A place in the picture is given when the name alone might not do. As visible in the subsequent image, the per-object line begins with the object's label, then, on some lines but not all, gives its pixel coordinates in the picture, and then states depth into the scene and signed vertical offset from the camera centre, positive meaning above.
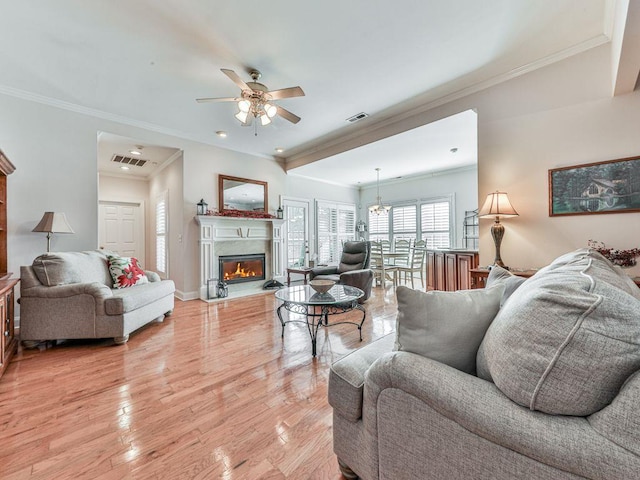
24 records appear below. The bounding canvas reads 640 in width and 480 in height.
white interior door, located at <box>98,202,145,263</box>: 6.16 +0.26
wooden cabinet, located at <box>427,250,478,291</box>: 4.16 -0.50
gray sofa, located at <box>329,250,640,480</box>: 0.67 -0.46
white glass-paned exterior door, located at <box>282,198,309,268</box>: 6.44 +0.17
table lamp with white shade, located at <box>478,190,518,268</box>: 2.92 +0.27
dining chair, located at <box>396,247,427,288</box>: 5.73 -0.62
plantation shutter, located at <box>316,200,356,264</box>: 7.30 +0.29
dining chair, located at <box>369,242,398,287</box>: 5.64 -0.60
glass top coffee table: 2.53 -0.58
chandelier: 6.64 +0.69
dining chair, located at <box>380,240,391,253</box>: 7.60 -0.26
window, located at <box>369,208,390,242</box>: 7.94 +0.31
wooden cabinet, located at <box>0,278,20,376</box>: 2.20 -0.74
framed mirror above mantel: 5.19 +0.87
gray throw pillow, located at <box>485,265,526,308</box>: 1.30 -0.22
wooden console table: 2.99 -0.44
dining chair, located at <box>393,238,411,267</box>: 6.69 -0.24
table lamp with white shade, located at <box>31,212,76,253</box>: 3.24 +0.19
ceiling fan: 2.79 +1.45
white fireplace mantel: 4.84 +0.03
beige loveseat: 2.67 -0.65
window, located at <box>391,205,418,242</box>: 7.32 +0.41
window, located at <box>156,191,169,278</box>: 5.47 +0.14
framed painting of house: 2.44 +0.45
